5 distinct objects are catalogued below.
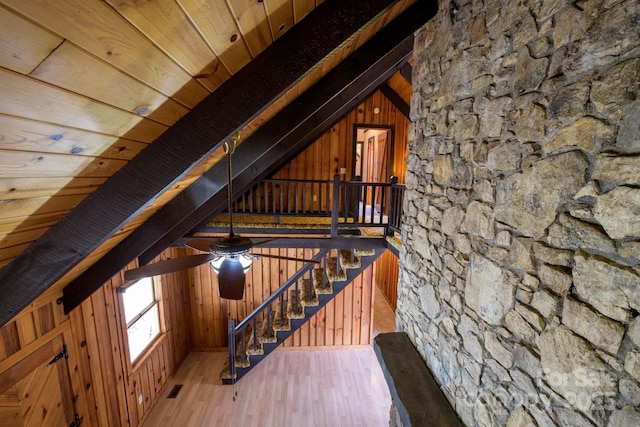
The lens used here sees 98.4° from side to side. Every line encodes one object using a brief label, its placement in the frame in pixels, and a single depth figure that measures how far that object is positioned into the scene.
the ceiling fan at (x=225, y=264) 1.80
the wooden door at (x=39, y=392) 2.24
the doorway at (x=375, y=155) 6.12
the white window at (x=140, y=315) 4.00
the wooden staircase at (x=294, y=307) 4.42
